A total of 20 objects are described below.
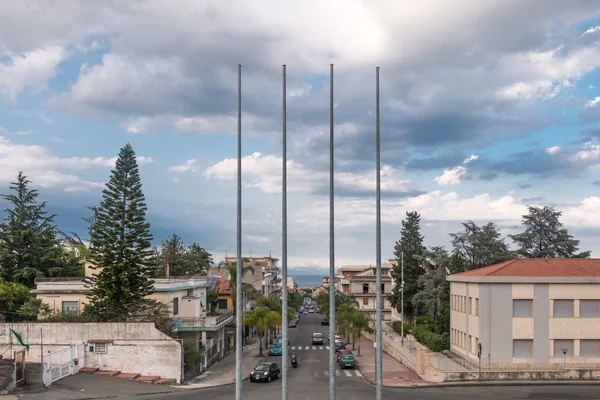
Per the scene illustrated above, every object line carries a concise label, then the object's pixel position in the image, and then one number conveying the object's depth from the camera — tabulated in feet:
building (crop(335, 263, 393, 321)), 343.67
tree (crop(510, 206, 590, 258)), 246.47
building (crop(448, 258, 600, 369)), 139.74
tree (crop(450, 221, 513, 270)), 238.27
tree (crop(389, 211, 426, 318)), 274.77
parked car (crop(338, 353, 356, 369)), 161.68
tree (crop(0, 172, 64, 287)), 198.90
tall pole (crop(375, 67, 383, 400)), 72.50
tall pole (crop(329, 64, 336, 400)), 73.05
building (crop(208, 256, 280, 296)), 339.75
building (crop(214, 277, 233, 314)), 250.37
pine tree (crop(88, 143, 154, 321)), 150.51
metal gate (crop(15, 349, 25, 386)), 109.19
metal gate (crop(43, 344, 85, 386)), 113.38
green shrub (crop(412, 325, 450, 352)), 178.57
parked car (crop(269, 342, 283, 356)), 193.88
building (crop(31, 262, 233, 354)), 155.74
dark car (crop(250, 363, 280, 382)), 134.31
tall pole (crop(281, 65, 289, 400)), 73.92
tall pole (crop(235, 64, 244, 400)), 74.33
